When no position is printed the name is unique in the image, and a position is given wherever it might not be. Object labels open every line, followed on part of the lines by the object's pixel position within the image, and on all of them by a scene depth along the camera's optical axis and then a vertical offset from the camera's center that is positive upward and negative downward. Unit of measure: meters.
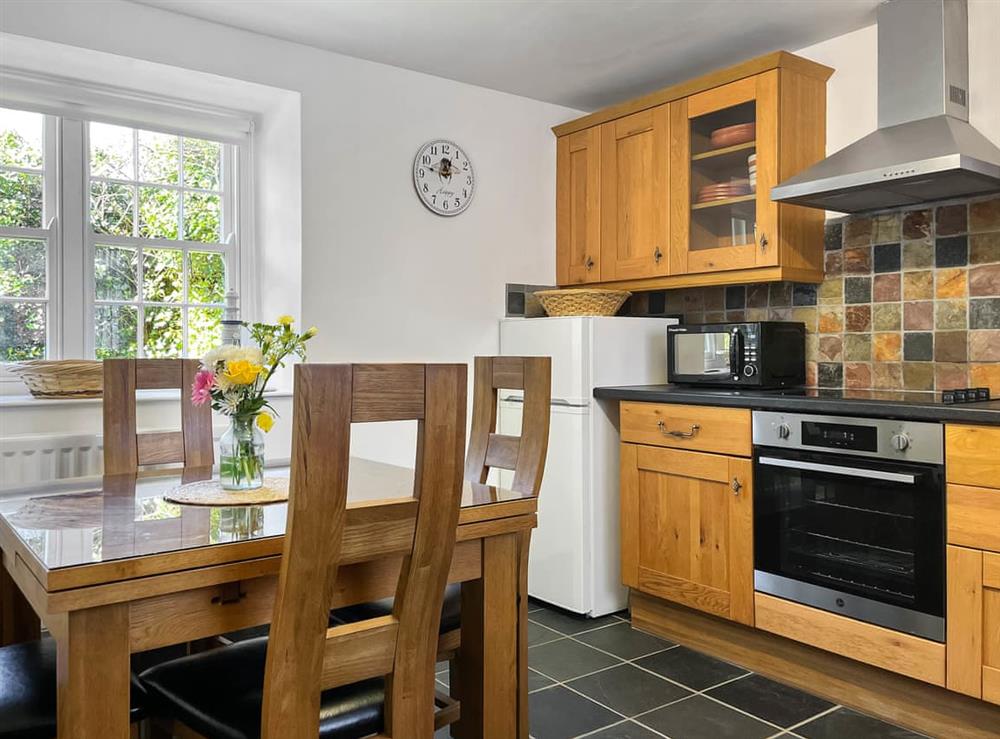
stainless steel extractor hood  2.56 +0.79
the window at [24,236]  2.96 +0.49
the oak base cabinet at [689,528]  2.80 -0.60
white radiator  2.67 -0.30
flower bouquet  1.84 -0.06
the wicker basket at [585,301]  3.56 +0.28
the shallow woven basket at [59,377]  2.77 -0.03
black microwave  3.08 +0.04
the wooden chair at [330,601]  1.27 -0.40
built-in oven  2.29 -0.47
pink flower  1.88 -0.04
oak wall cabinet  3.09 +0.79
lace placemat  1.80 -0.29
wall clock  3.61 +0.86
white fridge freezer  3.30 -0.42
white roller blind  2.95 +1.02
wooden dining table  1.26 -0.37
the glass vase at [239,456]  1.91 -0.21
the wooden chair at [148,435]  2.32 -0.16
